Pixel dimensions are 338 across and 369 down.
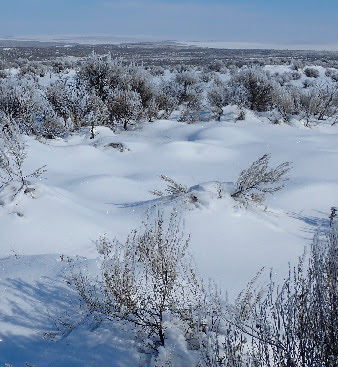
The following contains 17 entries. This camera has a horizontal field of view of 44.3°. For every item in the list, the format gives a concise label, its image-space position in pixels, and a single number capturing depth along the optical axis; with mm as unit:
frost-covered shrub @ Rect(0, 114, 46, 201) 6162
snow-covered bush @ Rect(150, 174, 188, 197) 6712
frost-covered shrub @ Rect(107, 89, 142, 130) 13109
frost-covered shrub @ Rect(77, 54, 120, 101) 14195
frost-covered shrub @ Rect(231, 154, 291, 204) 6773
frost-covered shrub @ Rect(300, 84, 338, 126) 14439
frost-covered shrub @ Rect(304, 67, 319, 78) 29266
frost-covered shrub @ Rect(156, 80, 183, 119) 15000
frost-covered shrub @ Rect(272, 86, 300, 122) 14261
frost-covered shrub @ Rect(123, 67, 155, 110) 14305
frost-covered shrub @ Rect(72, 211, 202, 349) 3444
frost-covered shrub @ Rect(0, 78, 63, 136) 11891
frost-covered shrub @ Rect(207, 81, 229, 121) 15688
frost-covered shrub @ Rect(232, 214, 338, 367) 2299
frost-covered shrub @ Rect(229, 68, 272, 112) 15242
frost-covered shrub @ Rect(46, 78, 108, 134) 12625
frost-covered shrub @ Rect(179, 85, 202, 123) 16147
